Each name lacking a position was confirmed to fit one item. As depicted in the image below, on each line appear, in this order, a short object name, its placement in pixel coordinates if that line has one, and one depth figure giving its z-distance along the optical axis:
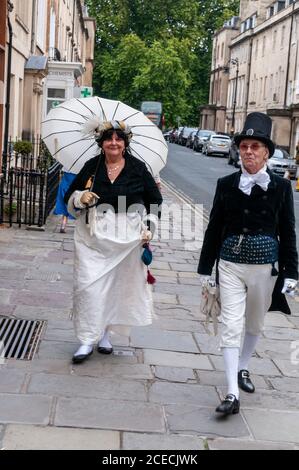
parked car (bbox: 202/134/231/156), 45.47
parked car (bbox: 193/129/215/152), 50.47
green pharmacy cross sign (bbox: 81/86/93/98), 24.56
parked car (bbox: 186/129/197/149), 54.78
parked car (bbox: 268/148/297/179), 33.66
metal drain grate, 5.66
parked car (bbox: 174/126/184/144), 62.84
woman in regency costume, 5.48
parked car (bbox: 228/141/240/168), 36.16
